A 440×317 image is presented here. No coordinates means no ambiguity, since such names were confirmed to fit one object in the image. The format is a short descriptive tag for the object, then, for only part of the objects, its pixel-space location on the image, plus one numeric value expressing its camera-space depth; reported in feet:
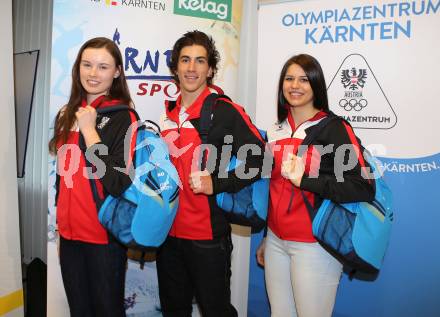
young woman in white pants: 5.26
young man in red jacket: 5.64
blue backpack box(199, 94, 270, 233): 5.79
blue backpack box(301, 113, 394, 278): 5.25
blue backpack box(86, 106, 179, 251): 4.99
